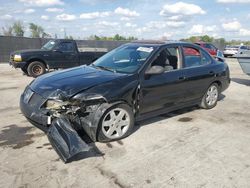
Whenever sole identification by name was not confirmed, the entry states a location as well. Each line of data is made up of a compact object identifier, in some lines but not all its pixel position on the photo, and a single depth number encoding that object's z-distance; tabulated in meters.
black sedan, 2.87
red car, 15.41
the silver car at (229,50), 20.73
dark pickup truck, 7.99
